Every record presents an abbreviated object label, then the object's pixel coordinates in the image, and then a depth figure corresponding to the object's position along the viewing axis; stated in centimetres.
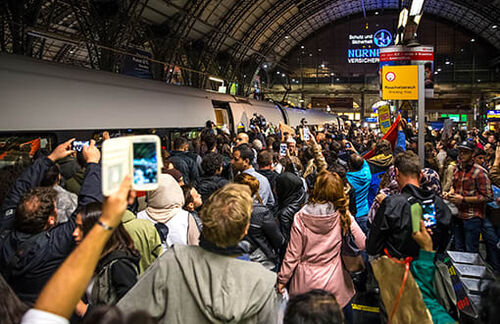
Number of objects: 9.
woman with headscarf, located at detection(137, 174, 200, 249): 326
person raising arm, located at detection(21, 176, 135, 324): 124
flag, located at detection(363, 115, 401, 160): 688
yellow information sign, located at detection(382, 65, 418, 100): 736
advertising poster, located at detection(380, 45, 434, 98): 813
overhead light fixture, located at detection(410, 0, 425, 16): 761
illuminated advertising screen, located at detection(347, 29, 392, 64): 3603
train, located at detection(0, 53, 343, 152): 604
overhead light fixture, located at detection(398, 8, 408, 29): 939
